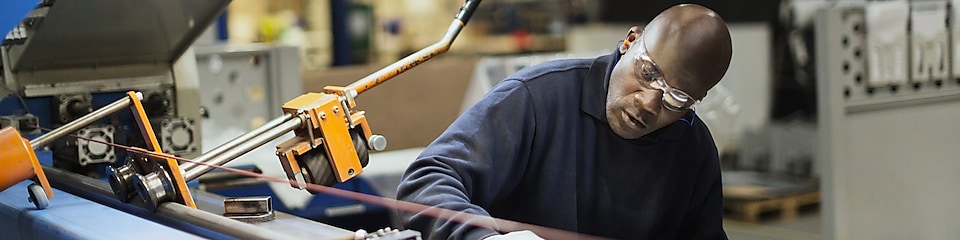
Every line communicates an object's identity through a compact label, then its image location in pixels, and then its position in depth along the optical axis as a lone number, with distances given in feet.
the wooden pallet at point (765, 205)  17.67
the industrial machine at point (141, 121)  5.43
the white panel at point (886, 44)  10.70
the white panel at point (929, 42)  11.04
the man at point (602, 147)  5.36
